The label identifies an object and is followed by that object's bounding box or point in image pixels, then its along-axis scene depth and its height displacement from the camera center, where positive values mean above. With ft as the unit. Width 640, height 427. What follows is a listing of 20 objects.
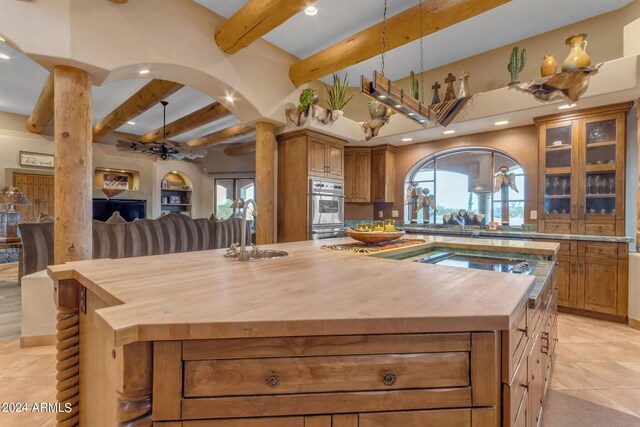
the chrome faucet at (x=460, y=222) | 16.62 -0.65
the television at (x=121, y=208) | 25.53 +0.25
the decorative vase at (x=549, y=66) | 10.83 +5.15
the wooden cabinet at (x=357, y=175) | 18.74 +2.21
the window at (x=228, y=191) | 29.78 +1.95
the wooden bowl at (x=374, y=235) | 7.32 -0.61
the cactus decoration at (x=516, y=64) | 12.38 +6.03
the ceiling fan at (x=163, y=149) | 18.13 +3.85
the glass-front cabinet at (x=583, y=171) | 11.62 +1.57
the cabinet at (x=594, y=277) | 10.96 -2.53
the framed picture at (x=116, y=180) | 25.21 +2.71
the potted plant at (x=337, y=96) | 15.25 +5.85
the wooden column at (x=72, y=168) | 7.83 +1.14
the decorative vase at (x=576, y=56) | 10.07 +5.17
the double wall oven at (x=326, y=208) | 14.37 +0.12
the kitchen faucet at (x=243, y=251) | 5.59 -0.78
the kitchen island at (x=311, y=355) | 2.33 -1.20
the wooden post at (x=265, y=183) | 13.74 +1.26
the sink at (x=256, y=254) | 5.64 -0.87
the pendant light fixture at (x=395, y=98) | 6.98 +2.87
